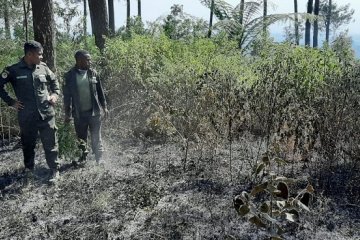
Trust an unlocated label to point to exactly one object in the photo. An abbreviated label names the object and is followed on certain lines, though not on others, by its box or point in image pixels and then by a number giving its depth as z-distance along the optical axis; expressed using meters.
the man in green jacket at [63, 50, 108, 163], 5.57
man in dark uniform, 5.05
